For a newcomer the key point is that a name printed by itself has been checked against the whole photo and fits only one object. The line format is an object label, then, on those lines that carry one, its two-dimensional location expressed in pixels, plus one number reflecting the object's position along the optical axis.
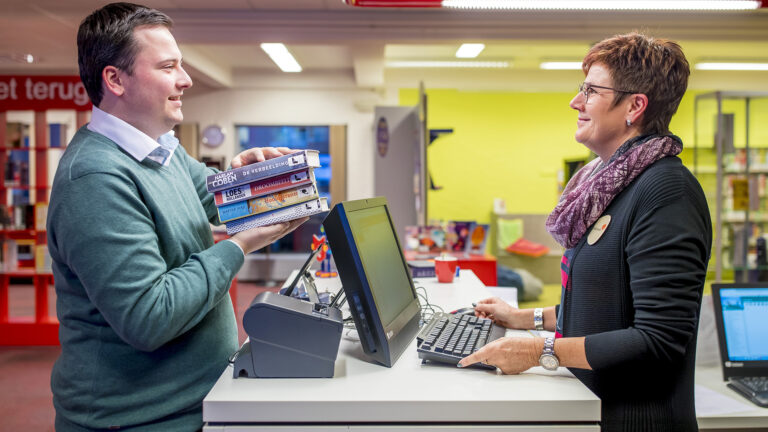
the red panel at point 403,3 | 3.14
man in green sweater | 1.03
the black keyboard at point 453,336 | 1.28
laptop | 1.83
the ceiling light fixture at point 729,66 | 7.60
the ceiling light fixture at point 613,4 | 3.64
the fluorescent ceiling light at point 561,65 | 7.55
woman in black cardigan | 1.11
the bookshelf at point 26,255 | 4.75
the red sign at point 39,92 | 4.69
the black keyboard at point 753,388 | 1.75
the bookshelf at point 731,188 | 5.26
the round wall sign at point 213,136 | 8.12
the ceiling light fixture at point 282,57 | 6.24
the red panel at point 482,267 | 4.16
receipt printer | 1.16
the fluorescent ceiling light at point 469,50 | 6.60
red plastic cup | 2.49
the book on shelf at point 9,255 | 4.77
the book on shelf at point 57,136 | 4.94
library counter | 1.07
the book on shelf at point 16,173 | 4.95
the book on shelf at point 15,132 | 5.05
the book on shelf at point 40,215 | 4.71
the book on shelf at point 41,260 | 4.73
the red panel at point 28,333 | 4.77
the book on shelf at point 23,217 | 4.75
